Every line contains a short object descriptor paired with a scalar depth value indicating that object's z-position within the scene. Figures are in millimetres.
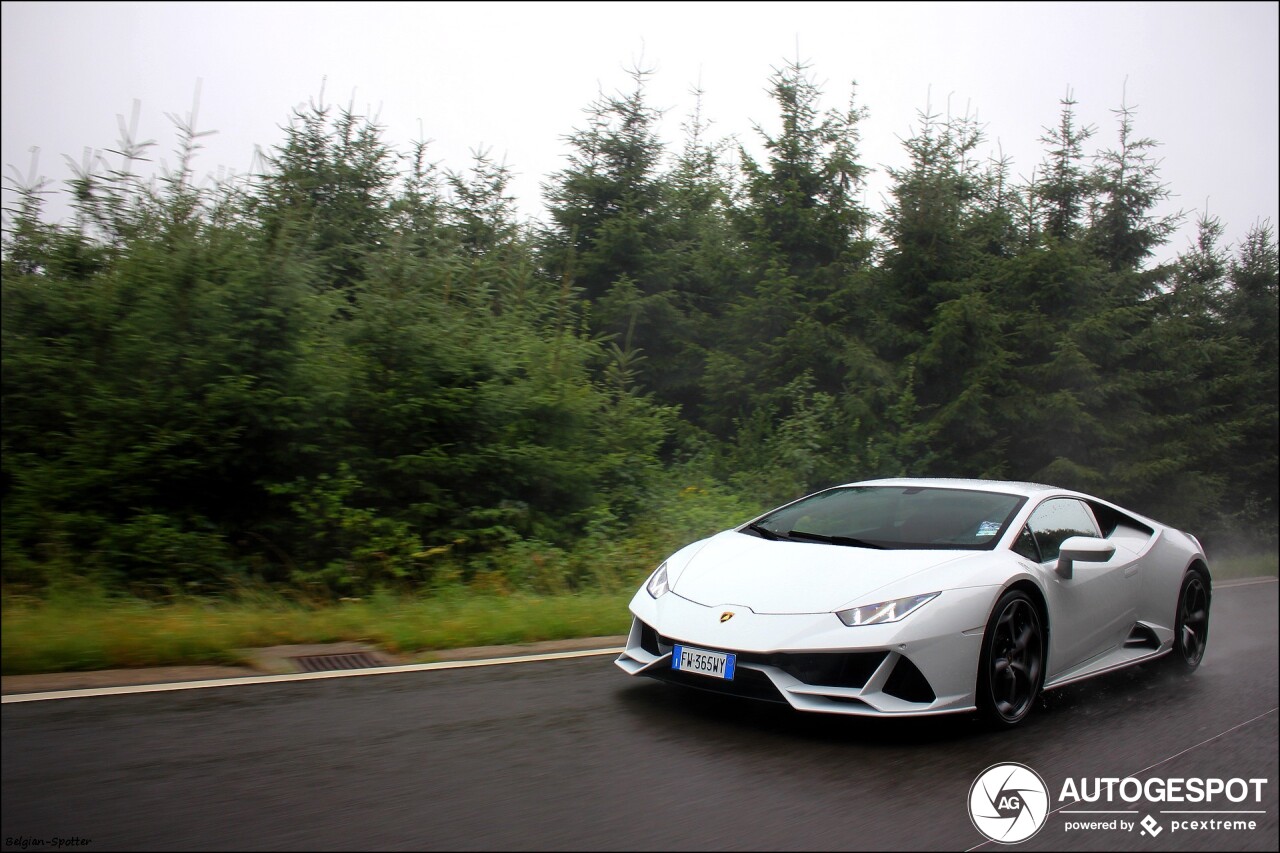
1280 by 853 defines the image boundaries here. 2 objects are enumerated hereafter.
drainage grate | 5871
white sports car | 4672
